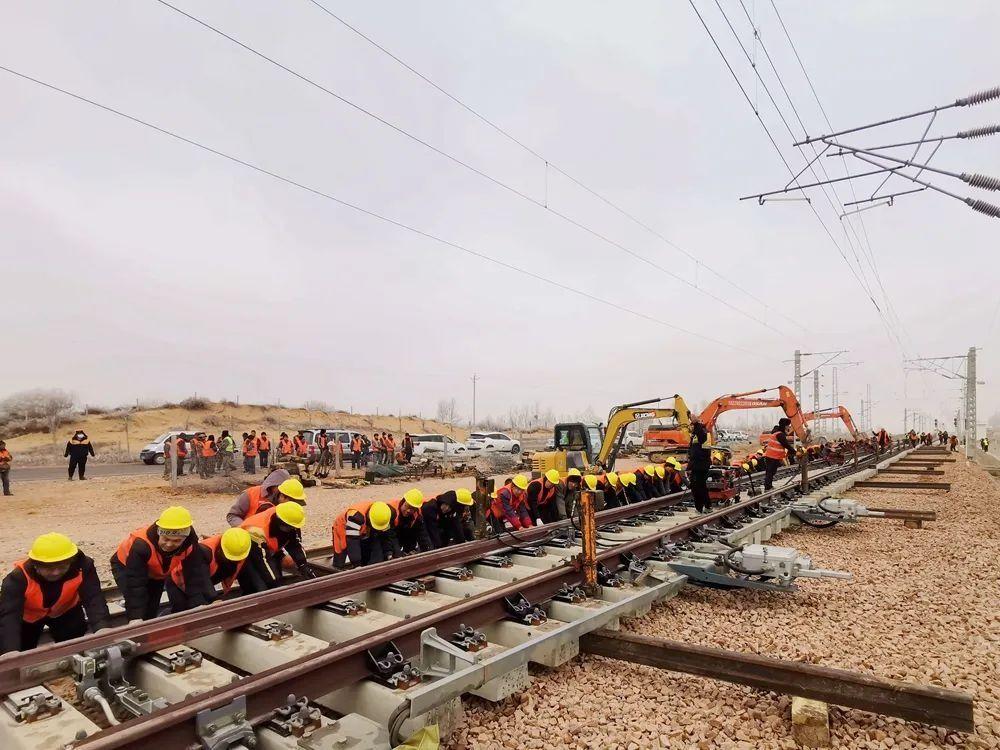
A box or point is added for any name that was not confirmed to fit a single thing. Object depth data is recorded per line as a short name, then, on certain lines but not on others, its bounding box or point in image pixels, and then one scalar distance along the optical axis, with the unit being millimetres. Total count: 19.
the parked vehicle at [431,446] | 33594
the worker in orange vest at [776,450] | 12086
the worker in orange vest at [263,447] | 24102
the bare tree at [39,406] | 52219
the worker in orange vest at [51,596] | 4074
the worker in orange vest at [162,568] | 4578
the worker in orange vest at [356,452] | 25688
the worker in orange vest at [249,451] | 21516
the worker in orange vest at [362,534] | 6367
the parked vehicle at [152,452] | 28703
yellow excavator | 14766
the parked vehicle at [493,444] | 34906
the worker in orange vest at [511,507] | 8242
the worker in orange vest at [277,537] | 5375
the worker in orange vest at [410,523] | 6996
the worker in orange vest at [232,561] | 5125
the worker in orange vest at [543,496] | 9258
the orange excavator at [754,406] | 15547
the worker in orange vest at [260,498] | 6733
